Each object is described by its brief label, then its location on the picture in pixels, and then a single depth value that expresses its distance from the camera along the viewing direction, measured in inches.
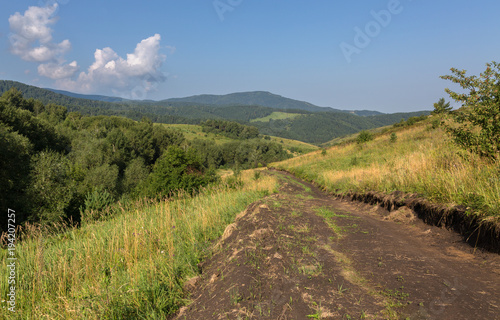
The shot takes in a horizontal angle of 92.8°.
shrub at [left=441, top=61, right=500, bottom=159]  209.3
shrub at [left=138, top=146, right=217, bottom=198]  619.8
